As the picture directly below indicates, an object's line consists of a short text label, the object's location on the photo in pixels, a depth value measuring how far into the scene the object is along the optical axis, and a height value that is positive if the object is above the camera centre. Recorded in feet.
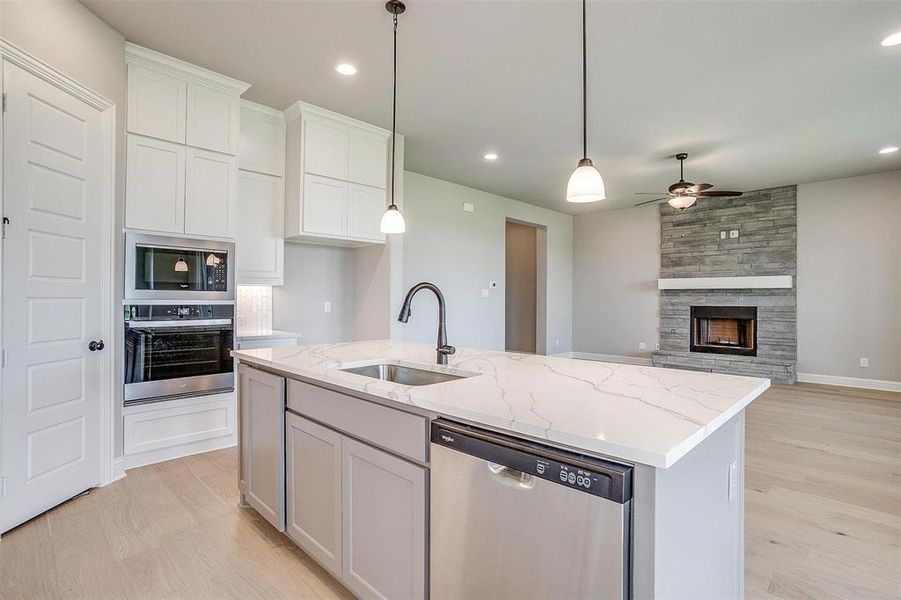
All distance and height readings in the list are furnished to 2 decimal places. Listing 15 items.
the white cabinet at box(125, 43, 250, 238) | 9.86 +3.55
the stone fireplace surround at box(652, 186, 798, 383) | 20.66 +1.86
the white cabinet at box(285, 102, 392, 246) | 12.59 +3.60
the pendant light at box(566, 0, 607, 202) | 6.03 +1.59
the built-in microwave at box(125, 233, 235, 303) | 9.83 +0.70
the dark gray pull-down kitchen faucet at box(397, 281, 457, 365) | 7.17 -0.31
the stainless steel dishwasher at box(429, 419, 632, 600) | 3.19 -1.76
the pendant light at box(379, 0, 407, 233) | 8.28 +1.51
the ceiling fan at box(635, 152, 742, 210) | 15.74 +3.88
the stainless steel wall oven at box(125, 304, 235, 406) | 9.87 -1.20
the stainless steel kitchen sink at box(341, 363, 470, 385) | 6.90 -1.18
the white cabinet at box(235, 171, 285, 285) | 12.28 +1.95
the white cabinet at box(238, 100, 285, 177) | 12.34 +4.49
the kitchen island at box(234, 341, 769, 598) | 3.30 -1.48
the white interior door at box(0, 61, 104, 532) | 7.35 +0.02
